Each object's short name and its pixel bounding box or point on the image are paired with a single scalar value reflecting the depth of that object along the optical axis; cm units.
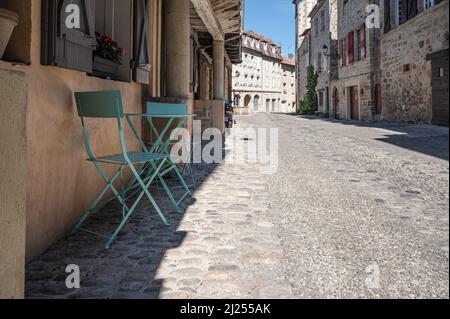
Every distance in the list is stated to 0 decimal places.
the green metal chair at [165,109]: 357
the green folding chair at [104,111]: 269
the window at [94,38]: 257
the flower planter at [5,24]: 188
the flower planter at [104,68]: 367
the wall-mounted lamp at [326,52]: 2469
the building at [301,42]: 3647
